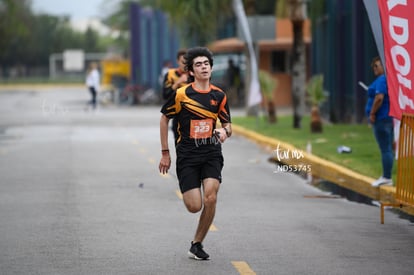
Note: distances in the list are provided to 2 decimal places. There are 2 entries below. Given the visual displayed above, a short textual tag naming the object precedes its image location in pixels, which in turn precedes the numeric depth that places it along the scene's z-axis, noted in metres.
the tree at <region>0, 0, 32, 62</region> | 104.80
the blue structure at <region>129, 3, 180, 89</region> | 61.21
